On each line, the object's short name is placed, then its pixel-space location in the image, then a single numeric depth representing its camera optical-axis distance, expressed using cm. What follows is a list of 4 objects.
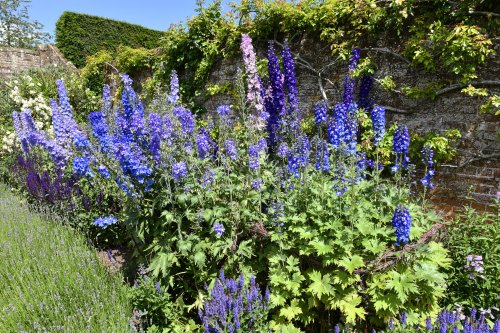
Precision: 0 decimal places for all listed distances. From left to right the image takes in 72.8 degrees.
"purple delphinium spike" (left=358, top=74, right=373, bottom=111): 445
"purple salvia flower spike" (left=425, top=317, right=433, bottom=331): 214
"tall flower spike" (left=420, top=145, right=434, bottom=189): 294
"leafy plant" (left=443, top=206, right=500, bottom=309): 270
